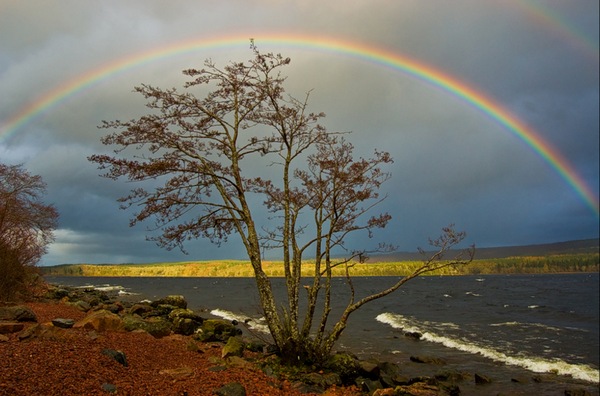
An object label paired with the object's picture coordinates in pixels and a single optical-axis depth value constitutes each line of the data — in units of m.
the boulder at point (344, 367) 14.07
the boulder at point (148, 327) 17.94
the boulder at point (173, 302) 32.99
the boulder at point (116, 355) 11.14
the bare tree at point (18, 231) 23.92
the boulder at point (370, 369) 14.48
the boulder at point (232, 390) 10.09
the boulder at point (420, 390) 12.76
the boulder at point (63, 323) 14.30
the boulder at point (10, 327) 12.81
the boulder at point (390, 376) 14.60
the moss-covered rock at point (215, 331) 20.11
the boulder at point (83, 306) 27.78
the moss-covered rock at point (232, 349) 15.57
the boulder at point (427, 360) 21.19
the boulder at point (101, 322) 15.82
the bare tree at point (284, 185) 14.03
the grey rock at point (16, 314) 14.93
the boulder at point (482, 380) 17.60
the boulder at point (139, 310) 27.89
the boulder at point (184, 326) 21.61
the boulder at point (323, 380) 12.90
